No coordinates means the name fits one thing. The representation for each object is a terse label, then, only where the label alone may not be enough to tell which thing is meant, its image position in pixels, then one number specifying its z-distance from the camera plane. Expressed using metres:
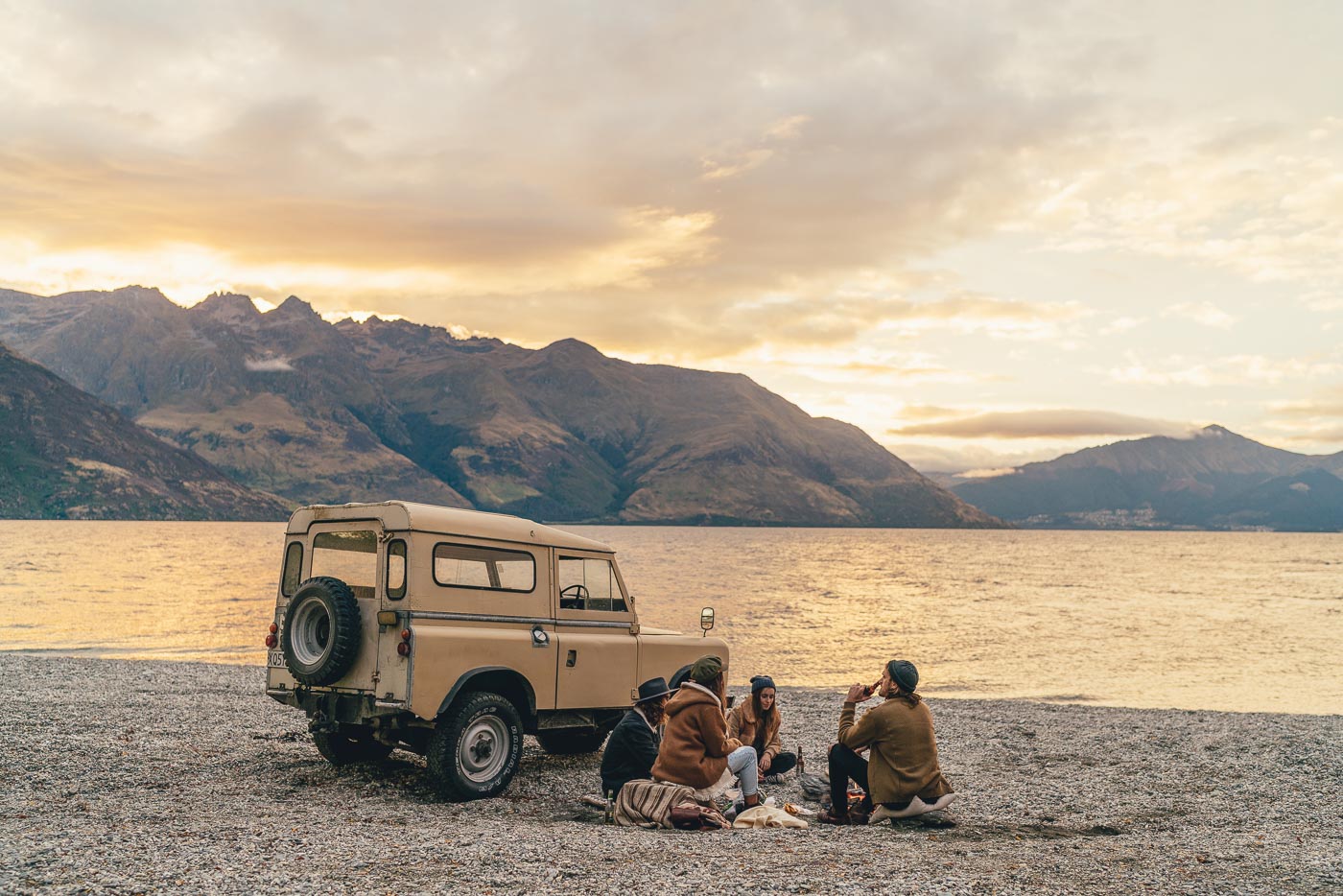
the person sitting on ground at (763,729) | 12.29
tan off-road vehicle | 10.37
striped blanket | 9.88
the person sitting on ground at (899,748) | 9.95
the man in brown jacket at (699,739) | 9.81
